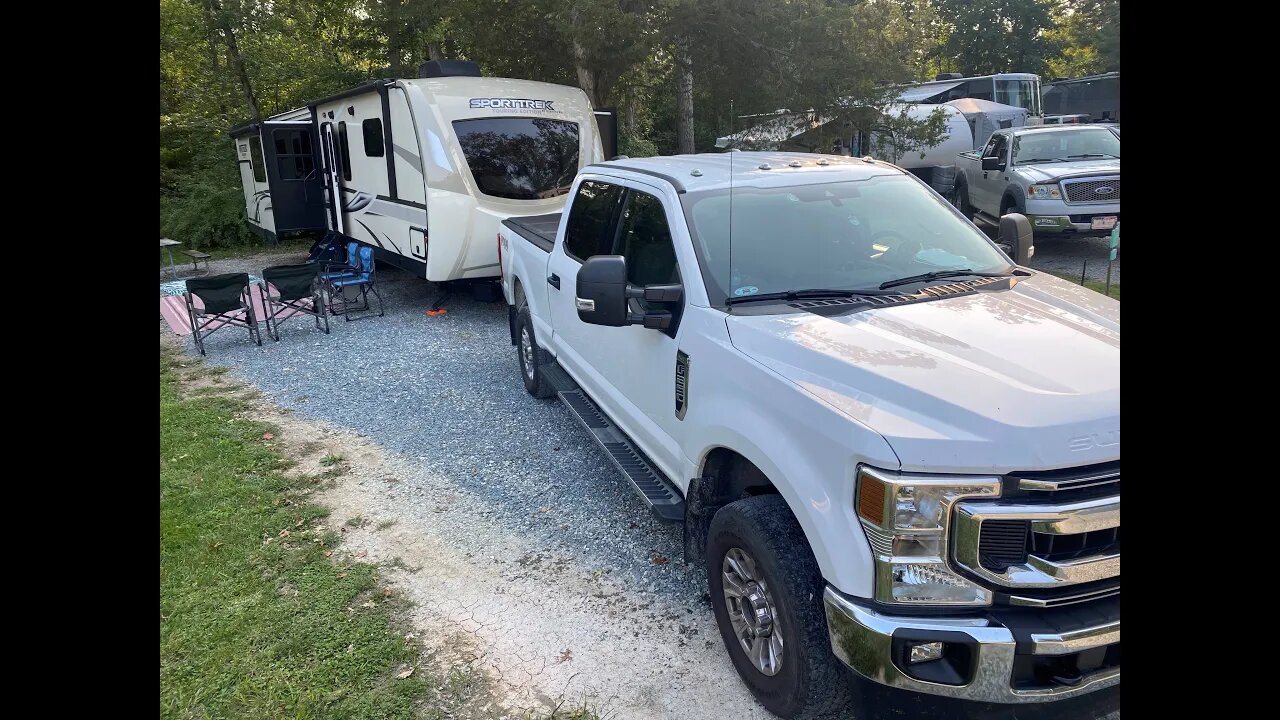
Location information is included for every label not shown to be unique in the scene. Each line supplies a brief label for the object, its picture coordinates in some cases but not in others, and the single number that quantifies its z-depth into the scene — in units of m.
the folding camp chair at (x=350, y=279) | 10.57
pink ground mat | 10.46
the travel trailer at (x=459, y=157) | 9.66
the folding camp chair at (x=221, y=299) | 8.84
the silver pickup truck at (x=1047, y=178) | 10.41
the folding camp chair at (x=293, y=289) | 9.37
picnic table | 13.72
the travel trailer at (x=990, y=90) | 23.22
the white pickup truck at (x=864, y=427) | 2.27
